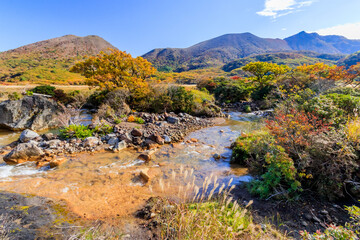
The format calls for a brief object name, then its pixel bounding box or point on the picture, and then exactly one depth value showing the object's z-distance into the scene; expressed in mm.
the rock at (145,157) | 7091
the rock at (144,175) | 5508
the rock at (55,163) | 6222
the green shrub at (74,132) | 8773
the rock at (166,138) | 9436
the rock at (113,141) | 8475
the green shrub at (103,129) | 9609
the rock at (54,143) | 7536
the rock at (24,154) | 6410
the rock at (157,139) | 9027
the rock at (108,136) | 8884
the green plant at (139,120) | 12188
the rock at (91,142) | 8055
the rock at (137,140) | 8711
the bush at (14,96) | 14708
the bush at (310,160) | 3867
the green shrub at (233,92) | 23938
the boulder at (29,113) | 11000
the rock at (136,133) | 9133
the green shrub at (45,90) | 19711
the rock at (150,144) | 8495
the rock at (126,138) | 8647
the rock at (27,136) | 8391
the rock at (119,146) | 7918
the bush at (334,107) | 5273
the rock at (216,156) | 7523
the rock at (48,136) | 8480
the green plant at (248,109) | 19812
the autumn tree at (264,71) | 25314
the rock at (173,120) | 12829
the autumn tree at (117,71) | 15884
